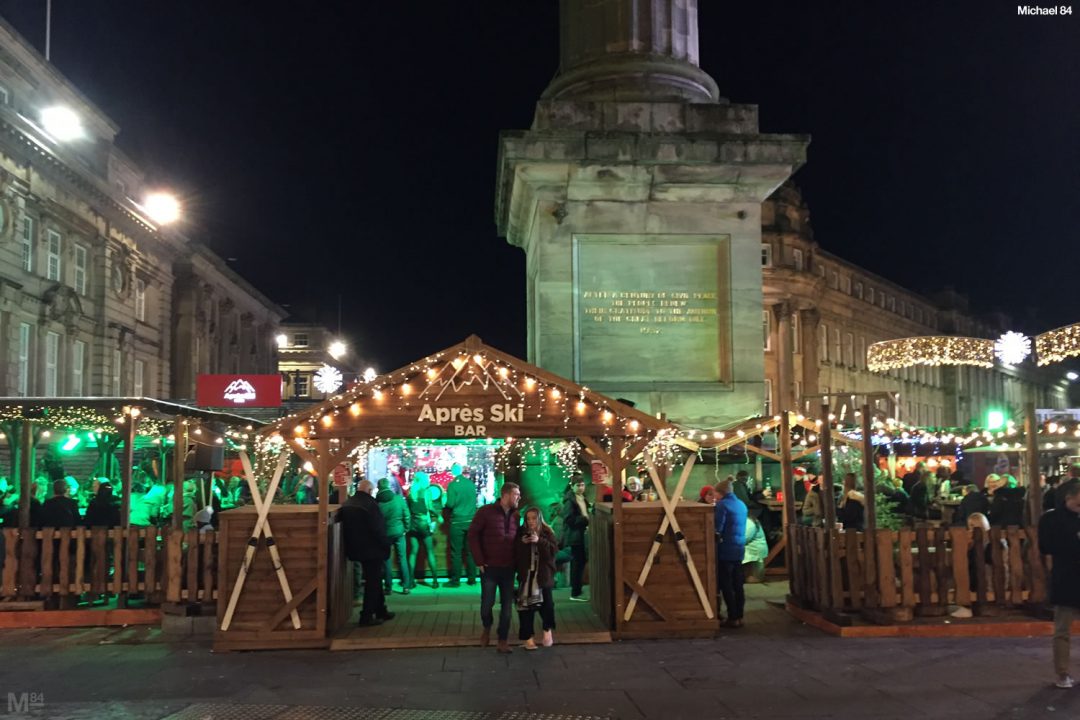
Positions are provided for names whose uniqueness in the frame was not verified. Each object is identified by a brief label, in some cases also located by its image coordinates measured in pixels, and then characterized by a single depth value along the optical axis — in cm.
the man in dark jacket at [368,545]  1162
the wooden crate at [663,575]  1096
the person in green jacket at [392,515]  1322
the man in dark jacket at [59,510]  1311
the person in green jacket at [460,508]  1500
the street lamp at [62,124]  4031
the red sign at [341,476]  1260
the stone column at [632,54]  1755
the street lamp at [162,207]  5244
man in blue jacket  1162
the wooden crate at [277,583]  1062
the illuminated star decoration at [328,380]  5372
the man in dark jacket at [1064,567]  845
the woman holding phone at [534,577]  1041
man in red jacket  1051
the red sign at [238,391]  4444
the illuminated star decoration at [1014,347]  2533
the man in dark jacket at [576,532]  1395
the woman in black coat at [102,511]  1391
